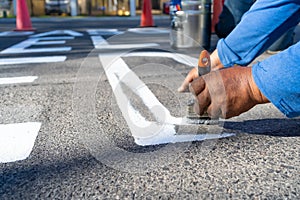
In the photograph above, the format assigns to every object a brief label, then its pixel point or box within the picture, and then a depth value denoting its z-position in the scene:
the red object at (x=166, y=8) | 21.08
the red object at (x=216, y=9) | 6.38
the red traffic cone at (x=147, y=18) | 9.62
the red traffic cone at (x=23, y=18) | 8.22
